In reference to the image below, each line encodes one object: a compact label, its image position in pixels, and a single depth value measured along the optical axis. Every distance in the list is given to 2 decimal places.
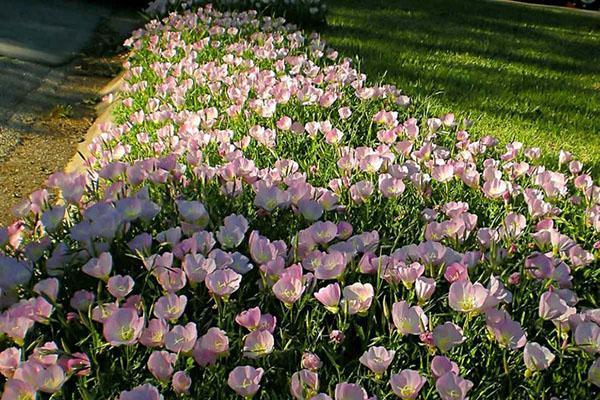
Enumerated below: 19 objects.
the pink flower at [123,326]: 1.50
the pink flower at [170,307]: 1.59
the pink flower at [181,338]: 1.50
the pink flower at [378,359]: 1.50
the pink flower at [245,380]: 1.44
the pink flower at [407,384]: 1.44
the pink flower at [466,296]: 1.62
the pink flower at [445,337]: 1.57
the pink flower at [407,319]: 1.59
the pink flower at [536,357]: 1.54
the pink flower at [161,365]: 1.47
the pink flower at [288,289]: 1.66
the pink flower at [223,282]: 1.66
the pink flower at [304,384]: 1.47
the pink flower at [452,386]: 1.44
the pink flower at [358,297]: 1.68
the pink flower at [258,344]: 1.55
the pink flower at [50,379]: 1.41
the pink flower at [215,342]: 1.53
